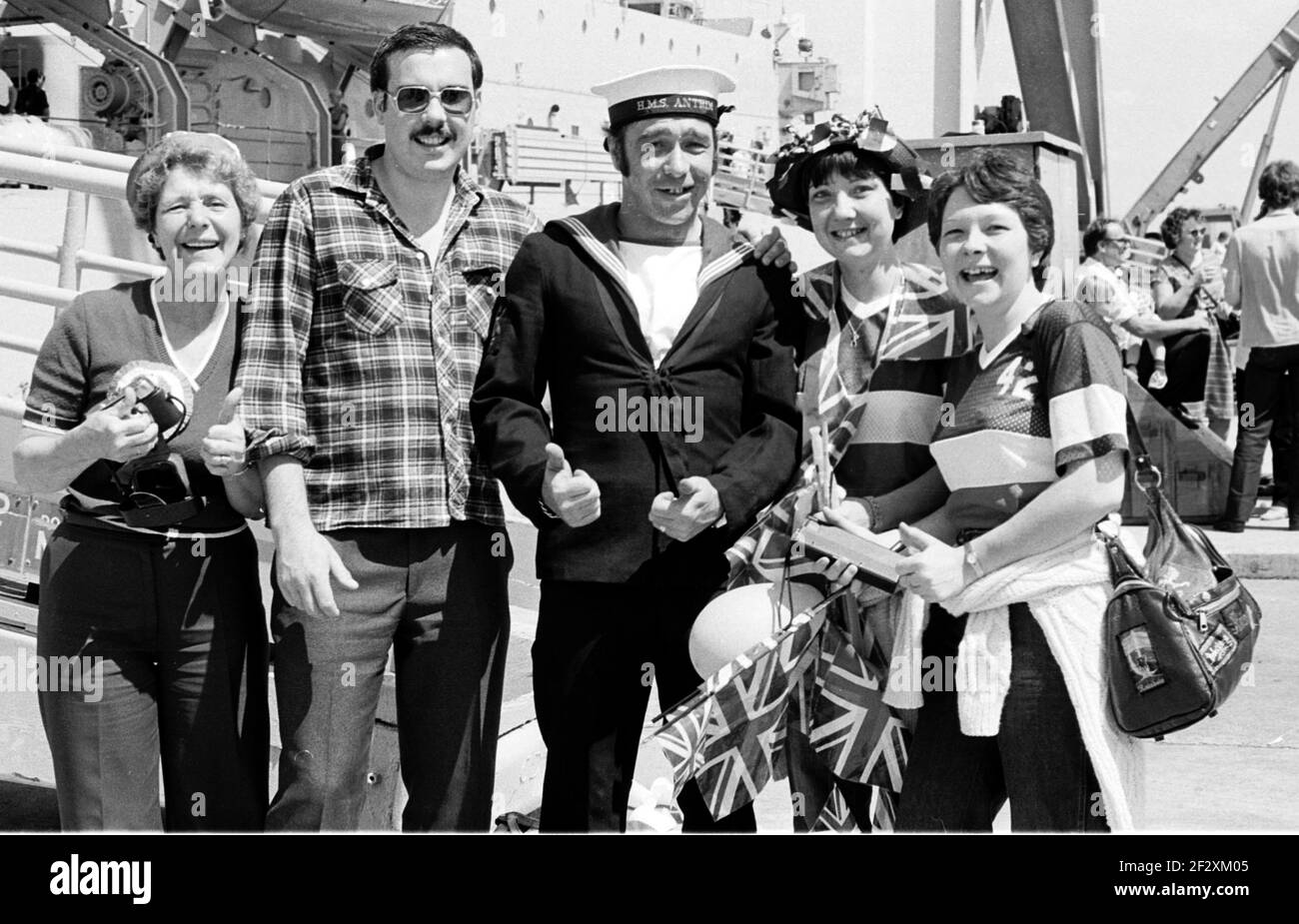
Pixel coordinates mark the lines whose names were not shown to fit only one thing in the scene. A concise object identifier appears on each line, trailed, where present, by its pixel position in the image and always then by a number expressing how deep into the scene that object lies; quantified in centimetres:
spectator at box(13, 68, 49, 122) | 2333
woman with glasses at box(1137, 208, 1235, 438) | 994
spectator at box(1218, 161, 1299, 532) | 899
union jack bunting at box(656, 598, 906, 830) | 323
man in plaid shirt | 336
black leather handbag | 288
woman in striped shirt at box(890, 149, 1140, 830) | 295
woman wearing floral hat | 331
